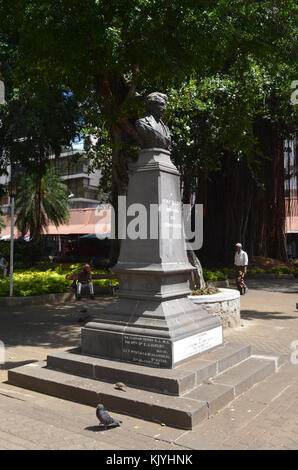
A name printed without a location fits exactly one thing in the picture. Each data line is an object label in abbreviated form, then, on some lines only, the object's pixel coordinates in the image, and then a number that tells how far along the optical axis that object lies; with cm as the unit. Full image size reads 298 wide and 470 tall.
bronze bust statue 632
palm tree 3734
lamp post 1262
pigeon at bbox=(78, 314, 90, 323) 991
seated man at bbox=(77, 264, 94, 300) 1417
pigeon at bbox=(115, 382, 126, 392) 513
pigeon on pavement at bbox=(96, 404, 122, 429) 418
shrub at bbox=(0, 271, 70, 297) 1348
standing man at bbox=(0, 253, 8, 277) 2044
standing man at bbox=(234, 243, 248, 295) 1398
